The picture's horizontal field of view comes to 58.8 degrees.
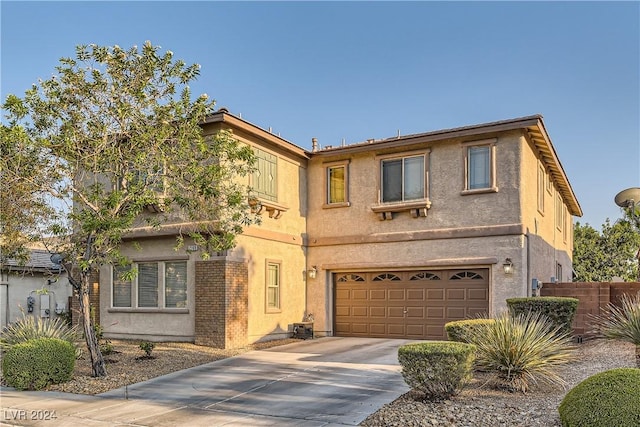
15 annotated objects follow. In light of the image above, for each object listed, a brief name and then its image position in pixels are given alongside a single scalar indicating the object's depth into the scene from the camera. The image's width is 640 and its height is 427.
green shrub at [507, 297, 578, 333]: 12.90
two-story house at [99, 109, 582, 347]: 16.16
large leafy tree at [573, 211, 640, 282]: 36.53
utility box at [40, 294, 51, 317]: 22.36
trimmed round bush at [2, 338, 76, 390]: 11.13
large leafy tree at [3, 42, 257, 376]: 11.59
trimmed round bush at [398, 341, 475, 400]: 8.69
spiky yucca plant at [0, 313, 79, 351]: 12.35
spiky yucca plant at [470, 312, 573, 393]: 9.47
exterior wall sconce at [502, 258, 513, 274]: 15.92
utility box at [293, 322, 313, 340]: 18.31
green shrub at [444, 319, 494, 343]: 11.10
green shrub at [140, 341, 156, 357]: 13.75
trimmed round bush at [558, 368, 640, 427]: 6.53
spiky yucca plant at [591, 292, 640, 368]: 12.43
